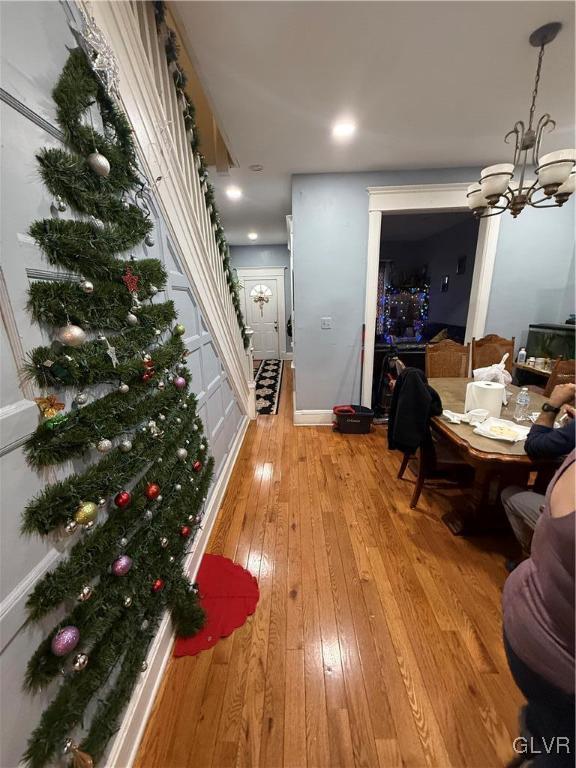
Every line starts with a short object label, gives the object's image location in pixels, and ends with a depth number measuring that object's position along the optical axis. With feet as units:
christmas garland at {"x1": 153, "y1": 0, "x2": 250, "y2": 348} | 4.39
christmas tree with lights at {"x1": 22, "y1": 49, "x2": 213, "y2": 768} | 2.15
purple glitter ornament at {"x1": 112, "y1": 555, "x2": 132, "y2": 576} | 2.73
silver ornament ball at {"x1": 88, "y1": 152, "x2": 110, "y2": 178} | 2.57
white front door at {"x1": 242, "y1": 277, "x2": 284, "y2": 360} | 21.42
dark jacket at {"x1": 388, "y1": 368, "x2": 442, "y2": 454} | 5.70
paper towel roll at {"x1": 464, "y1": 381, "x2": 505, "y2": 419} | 5.49
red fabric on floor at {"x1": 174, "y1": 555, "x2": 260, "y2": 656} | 4.18
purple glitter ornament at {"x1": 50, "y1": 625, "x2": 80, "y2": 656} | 2.09
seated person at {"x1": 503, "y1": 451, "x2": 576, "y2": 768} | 2.00
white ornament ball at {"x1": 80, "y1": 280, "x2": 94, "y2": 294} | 2.43
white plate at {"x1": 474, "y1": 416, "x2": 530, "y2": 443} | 4.75
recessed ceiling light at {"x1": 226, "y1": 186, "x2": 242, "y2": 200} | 10.16
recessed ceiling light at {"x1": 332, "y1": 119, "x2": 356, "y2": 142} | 6.55
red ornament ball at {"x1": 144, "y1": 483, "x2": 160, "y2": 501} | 3.17
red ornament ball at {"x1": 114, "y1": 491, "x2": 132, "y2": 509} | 2.79
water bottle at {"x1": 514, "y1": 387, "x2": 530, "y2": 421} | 5.56
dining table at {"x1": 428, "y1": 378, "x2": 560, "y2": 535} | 4.47
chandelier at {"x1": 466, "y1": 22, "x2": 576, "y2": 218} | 4.59
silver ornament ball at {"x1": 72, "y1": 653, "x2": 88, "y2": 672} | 2.25
